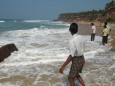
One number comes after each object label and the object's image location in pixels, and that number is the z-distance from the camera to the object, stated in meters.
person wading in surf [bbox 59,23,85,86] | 5.10
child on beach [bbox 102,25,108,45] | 15.27
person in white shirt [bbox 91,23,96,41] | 17.66
